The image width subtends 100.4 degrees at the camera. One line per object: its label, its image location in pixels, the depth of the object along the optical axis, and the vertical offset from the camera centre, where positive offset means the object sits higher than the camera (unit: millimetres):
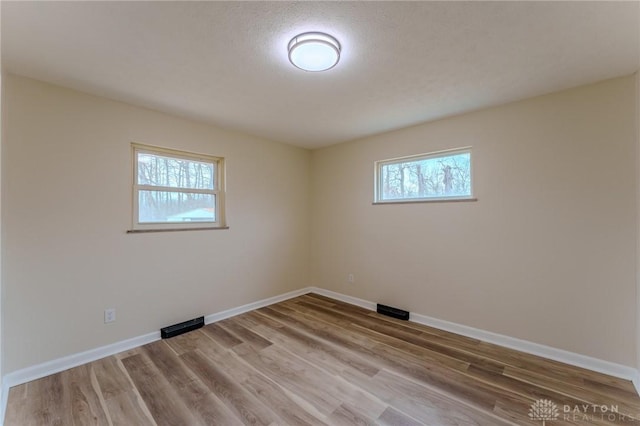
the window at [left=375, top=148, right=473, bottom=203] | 3004 +425
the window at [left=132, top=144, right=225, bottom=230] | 2793 +260
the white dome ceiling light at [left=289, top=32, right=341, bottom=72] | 1649 +1039
